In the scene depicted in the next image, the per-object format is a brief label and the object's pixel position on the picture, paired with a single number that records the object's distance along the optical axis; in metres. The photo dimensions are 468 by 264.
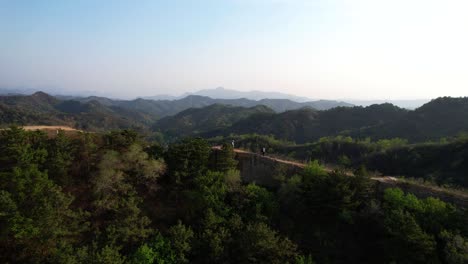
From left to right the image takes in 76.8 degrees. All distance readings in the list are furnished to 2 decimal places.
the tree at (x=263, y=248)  15.82
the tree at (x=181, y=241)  16.36
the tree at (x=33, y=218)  15.04
